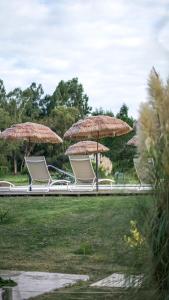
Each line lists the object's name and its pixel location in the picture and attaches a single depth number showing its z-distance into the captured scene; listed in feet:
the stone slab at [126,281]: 11.34
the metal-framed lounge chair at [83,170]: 51.03
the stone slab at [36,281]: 15.97
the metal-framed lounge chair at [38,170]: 52.39
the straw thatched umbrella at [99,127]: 56.29
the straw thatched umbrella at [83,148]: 69.36
